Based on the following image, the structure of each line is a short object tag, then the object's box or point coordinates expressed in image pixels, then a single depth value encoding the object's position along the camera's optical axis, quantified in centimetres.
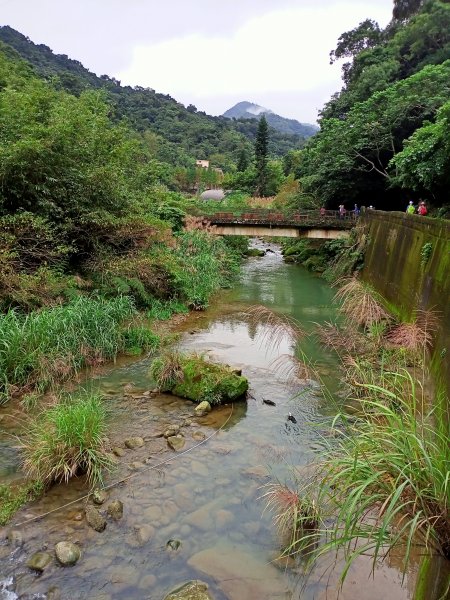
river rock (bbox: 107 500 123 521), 479
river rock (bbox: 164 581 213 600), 375
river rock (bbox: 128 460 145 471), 566
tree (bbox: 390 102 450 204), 1355
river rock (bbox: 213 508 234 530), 473
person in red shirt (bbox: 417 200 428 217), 1608
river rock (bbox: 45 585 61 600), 380
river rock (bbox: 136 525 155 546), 450
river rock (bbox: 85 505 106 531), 461
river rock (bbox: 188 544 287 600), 389
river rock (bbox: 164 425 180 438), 653
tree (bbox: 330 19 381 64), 4041
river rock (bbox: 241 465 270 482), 552
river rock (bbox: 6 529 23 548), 435
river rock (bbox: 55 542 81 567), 415
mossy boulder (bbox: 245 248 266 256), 2878
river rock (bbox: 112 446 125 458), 595
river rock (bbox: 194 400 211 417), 720
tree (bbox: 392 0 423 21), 4038
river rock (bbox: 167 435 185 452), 624
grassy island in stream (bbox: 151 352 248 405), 759
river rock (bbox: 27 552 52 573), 408
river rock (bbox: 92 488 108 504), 496
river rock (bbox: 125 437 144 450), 619
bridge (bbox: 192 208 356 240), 2167
